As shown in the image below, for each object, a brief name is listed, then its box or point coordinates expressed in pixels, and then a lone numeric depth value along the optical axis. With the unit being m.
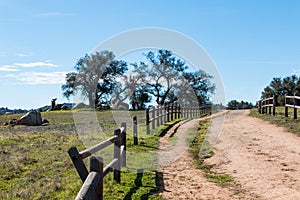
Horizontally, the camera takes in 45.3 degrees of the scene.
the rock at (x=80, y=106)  38.88
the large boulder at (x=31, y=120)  26.59
